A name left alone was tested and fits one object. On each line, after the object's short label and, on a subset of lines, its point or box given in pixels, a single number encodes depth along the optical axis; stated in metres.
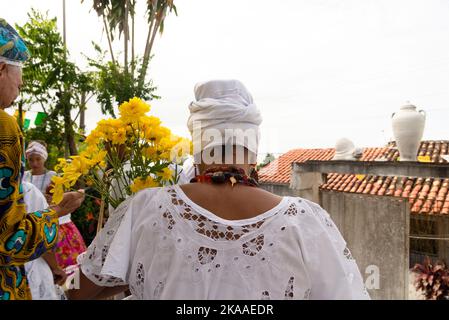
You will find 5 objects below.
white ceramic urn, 4.51
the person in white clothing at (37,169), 4.50
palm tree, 12.88
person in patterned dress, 1.27
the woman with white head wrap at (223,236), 1.18
